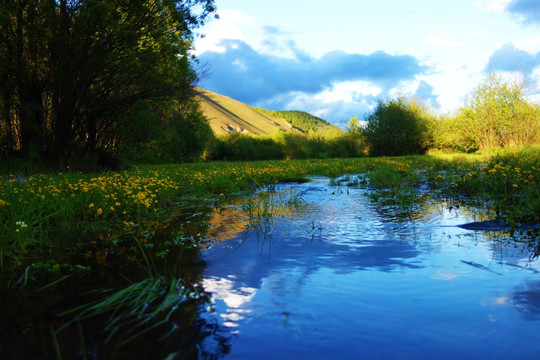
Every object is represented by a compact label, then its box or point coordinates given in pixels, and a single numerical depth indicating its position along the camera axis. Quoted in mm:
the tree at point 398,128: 44250
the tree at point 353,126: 50703
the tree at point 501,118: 27750
